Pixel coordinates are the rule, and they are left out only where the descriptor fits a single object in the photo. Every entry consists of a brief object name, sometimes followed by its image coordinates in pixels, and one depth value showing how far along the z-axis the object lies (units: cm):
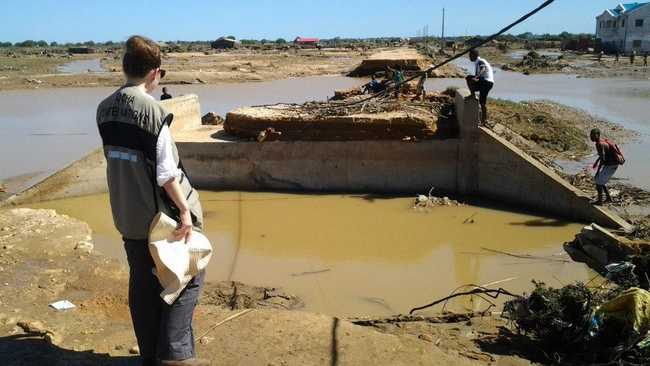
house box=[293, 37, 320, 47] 10044
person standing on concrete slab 1072
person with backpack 855
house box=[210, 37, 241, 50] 8919
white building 5416
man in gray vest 285
